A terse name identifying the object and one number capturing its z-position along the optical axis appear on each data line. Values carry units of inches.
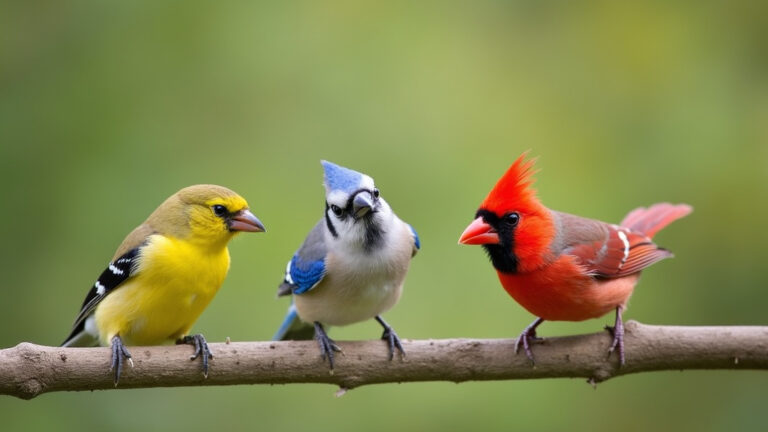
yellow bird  296.8
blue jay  303.3
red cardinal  304.5
